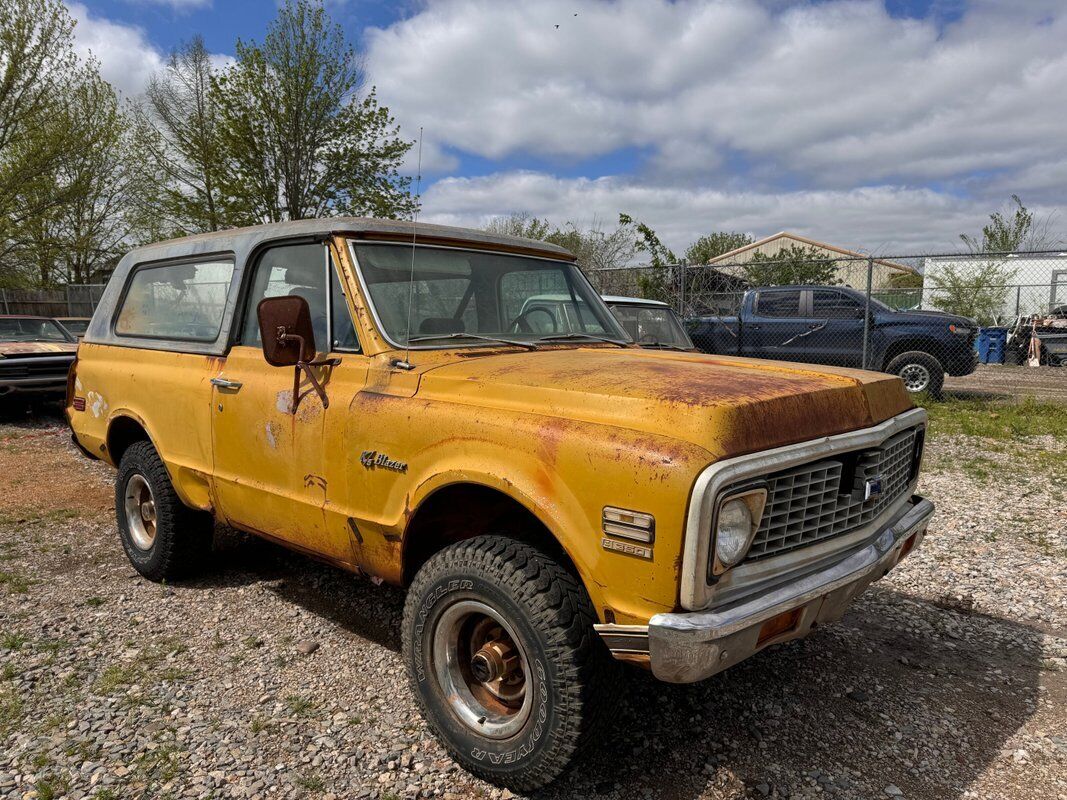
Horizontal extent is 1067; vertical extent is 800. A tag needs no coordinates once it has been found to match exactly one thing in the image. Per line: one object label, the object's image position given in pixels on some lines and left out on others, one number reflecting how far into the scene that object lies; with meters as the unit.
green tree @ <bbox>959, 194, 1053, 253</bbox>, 26.42
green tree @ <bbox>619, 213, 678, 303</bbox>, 13.23
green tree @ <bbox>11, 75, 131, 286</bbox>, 17.77
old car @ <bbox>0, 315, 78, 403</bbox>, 8.78
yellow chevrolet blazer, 2.04
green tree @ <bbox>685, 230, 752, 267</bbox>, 46.94
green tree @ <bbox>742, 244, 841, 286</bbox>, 12.46
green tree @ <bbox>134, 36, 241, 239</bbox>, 17.80
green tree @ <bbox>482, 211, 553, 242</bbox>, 25.34
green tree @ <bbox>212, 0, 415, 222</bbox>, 16.75
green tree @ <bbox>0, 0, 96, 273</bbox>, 15.98
